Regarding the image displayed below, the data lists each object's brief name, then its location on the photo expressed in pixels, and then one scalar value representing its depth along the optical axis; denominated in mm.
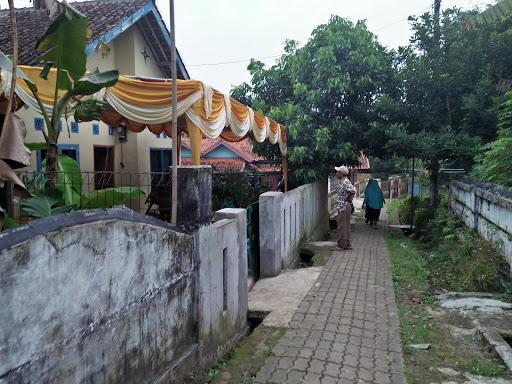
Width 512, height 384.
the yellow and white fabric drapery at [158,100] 5919
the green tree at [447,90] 11188
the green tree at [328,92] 12266
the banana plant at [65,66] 3760
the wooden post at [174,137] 3801
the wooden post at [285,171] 11993
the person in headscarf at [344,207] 9367
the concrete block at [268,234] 7242
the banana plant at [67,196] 3574
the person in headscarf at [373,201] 14891
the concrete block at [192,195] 3924
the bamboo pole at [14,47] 2703
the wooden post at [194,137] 6219
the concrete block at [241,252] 4977
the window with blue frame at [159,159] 11500
